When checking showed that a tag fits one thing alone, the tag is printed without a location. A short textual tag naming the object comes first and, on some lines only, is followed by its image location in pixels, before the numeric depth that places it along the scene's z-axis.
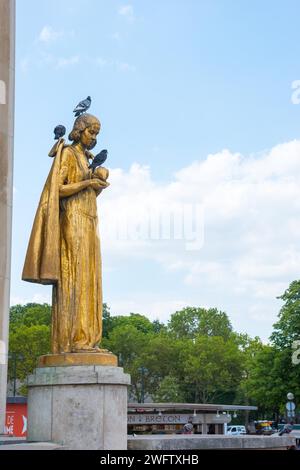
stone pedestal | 9.63
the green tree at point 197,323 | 84.00
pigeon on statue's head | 11.35
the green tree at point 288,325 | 48.47
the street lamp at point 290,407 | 39.10
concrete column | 13.45
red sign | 24.42
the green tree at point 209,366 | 73.56
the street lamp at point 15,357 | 61.62
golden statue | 10.39
